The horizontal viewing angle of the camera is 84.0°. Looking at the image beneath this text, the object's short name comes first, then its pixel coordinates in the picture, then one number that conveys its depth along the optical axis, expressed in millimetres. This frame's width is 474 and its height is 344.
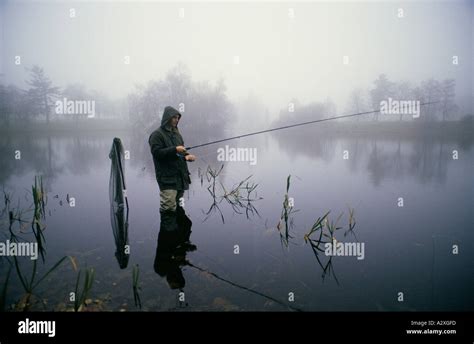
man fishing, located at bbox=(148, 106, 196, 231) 5732
